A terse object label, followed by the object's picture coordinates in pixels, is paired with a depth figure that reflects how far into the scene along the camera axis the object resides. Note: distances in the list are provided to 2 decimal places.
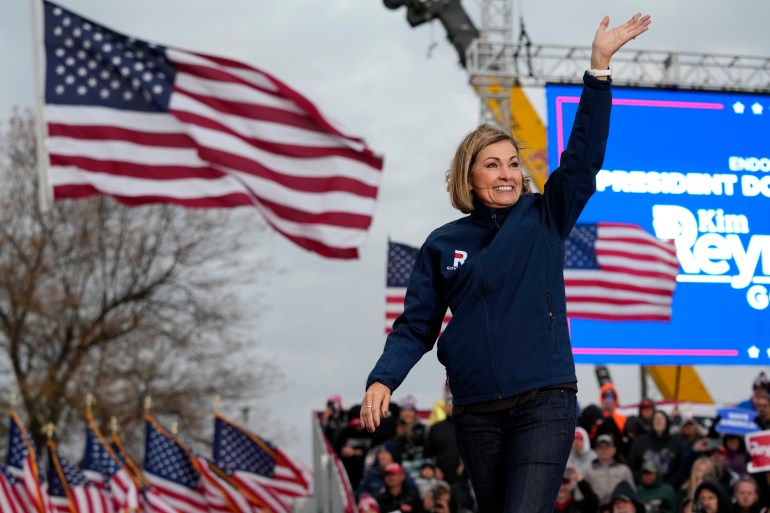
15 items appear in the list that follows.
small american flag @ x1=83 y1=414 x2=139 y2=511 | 17.05
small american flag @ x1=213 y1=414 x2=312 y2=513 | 16.50
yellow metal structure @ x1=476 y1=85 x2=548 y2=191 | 20.28
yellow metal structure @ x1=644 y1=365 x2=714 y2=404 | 25.52
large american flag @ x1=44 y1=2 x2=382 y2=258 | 10.60
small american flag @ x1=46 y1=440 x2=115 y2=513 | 17.34
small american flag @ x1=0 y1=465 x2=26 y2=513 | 16.62
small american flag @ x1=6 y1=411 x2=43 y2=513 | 16.75
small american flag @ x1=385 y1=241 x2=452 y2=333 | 17.81
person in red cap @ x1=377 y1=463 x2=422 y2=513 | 12.12
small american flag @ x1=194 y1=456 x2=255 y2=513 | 16.17
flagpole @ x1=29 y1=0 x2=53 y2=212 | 10.49
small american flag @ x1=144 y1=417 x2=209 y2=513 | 17.08
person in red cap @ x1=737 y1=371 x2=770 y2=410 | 12.48
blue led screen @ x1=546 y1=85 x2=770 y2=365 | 16.44
